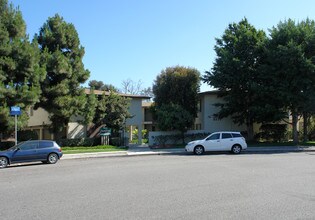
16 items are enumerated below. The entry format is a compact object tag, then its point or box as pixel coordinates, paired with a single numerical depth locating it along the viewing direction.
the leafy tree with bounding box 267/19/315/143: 21.89
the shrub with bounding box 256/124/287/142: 26.85
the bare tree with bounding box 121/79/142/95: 62.09
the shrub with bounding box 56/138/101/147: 23.26
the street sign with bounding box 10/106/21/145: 16.39
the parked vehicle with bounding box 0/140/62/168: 14.02
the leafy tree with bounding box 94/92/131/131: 24.40
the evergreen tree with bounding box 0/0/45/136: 17.72
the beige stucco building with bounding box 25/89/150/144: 25.50
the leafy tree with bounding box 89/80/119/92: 56.90
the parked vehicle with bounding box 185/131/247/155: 18.46
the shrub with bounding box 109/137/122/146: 24.82
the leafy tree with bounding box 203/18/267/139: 25.04
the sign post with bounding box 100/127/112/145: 23.92
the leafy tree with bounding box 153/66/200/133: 27.57
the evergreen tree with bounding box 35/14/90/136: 21.20
